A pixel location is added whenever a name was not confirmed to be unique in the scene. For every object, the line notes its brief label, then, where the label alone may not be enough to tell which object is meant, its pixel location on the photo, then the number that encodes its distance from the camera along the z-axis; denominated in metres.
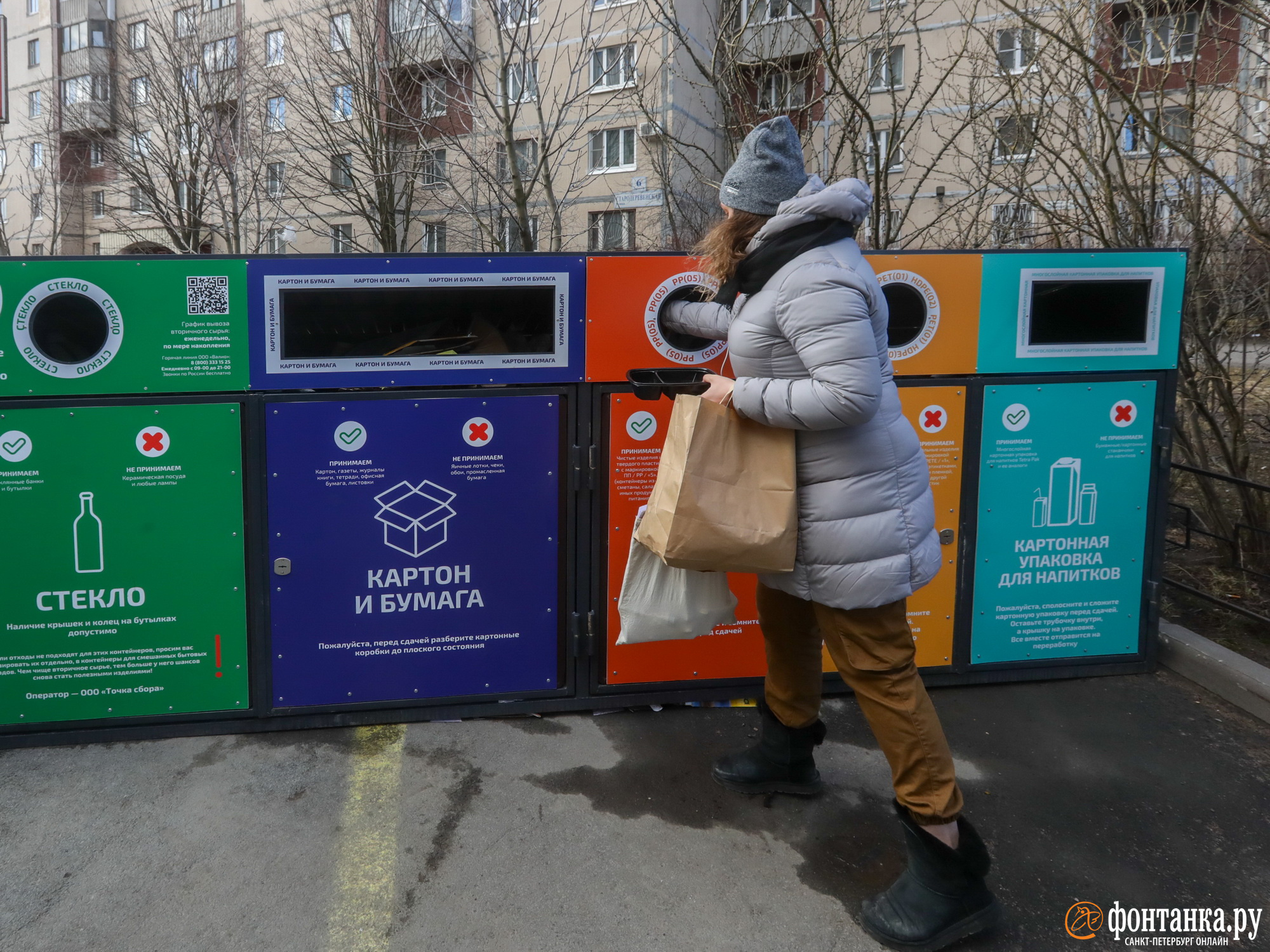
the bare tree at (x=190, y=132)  11.58
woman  2.03
